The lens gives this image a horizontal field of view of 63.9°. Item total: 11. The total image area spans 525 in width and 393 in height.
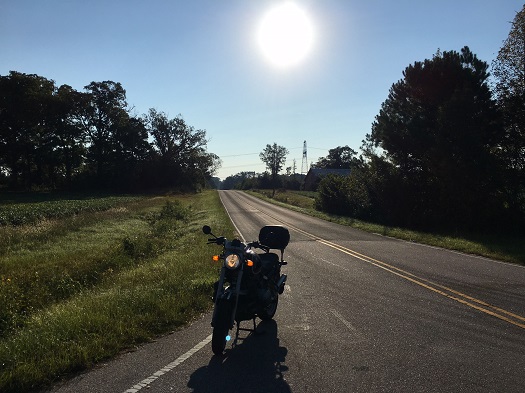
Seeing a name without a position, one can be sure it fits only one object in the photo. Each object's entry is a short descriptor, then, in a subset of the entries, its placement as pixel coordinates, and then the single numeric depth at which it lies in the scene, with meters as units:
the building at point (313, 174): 105.51
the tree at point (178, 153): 94.50
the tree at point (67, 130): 74.50
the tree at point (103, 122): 80.81
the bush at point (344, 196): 34.91
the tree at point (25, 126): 65.38
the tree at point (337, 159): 133.76
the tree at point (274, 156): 134.50
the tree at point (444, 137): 23.55
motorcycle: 5.33
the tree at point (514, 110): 22.69
